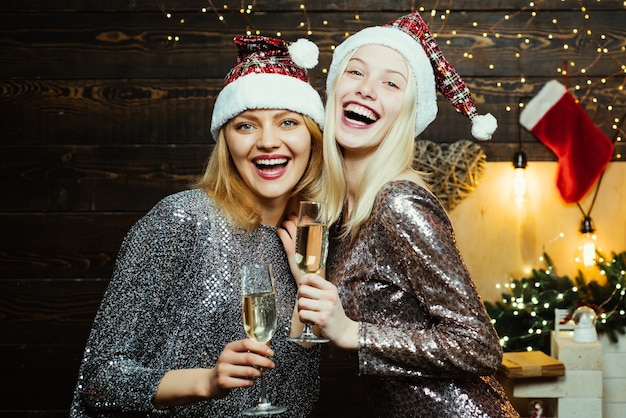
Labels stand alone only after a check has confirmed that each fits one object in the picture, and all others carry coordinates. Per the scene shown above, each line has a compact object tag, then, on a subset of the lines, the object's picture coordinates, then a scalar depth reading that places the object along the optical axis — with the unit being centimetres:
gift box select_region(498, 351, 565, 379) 288
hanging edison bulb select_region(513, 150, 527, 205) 344
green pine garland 318
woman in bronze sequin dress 168
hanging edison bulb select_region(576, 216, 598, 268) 338
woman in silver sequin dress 175
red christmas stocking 343
